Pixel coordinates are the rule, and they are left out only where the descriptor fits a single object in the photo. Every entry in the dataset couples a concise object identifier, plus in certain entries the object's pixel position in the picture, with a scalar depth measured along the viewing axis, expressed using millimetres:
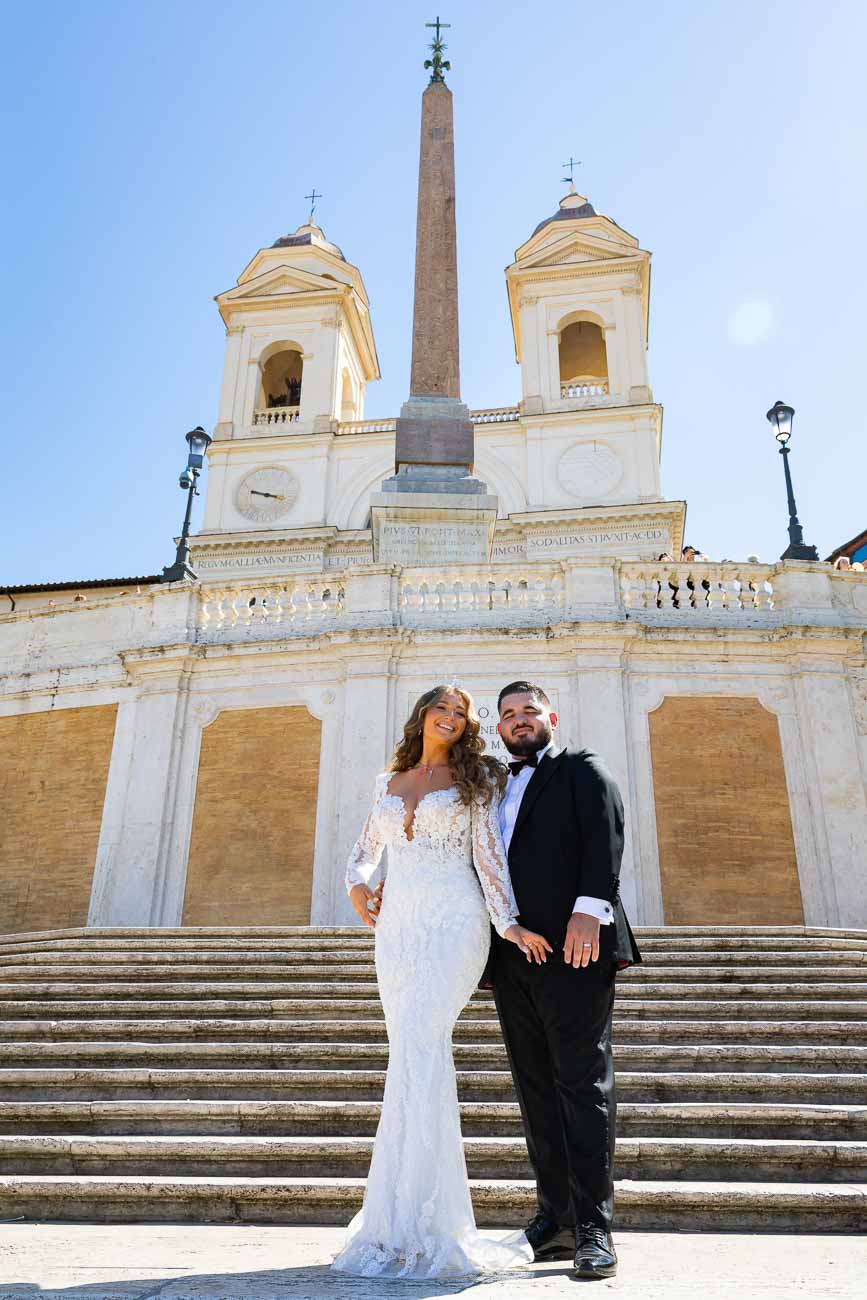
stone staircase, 3938
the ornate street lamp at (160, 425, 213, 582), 14516
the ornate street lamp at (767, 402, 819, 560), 14039
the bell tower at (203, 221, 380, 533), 27266
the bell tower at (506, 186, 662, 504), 26031
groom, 3357
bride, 3250
